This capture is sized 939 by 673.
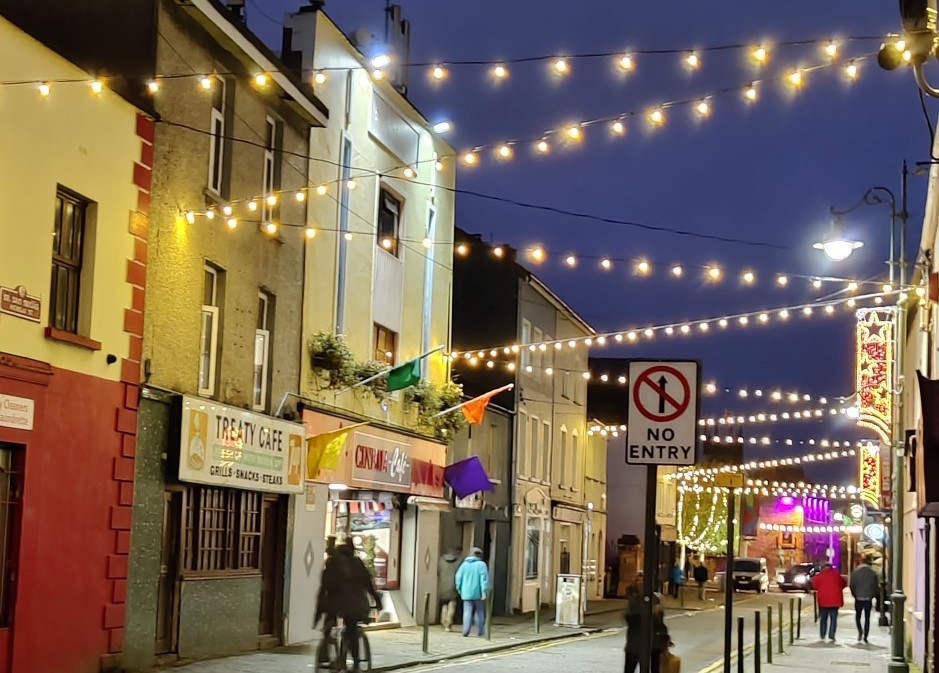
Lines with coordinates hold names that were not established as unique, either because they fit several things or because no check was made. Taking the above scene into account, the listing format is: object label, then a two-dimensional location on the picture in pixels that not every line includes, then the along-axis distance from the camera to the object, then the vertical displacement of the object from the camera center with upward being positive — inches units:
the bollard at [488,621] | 980.4 -79.3
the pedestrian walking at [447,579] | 1127.6 -57.2
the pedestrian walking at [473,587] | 1000.9 -55.7
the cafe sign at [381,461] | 955.3 +34.0
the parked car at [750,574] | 2588.6 -101.0
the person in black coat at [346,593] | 633.6 -40.2
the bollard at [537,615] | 1079.5 -80.5
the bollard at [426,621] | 820.0 -67.6
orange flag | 1073.5 +80.6
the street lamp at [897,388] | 794.2 +94.7
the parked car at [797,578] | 2591.0 -110.7
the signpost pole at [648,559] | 344.8 -10.9
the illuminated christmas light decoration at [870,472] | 1417.3 +55.7
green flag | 953.5 +93.1
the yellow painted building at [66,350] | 565.3 +64.7
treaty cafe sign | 698.2 +30.0
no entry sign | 363.6 +27.8
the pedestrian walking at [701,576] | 2131.2 -90.0
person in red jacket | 1052.5 -55.5
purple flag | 1159.6 +28.7
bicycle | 633.6 -67.6
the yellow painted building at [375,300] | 902.4 +154.4
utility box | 1206.3 -77.5
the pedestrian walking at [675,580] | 1937.7 -89.9
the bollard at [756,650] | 652.7 -63.2
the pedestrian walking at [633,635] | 533.8 -46.4
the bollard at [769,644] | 829.2 -75.1
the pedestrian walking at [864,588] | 1081.4 -50.5
